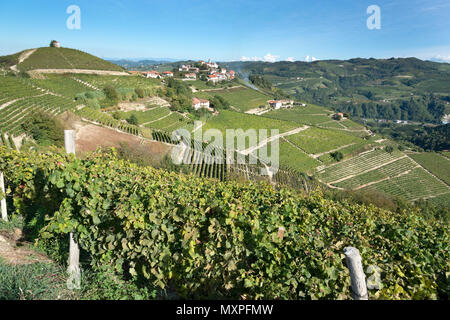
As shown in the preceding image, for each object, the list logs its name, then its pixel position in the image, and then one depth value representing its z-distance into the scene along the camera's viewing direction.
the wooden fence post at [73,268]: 3.48
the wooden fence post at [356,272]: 2.22
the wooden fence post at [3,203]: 5.09
